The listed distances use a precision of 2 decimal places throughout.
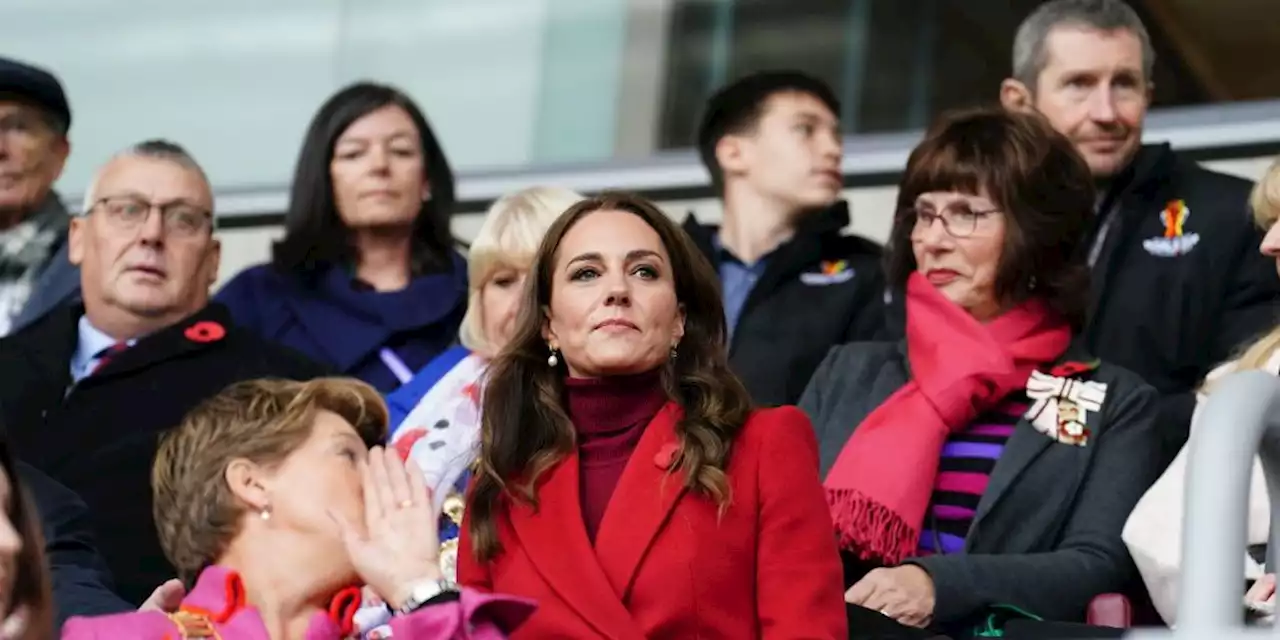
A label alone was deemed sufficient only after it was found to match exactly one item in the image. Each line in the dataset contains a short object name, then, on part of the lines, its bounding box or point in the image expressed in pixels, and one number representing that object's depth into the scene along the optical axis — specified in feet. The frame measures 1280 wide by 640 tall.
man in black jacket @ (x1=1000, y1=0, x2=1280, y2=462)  34.83
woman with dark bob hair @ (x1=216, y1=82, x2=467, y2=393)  38.78
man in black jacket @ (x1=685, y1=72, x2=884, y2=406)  36.63
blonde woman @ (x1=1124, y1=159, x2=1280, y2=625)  27.99
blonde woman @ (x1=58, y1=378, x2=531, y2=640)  25.91
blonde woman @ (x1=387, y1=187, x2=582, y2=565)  32.96
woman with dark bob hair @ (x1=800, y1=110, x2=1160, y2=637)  29.22
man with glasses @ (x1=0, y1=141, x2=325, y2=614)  34.37
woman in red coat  24.70
